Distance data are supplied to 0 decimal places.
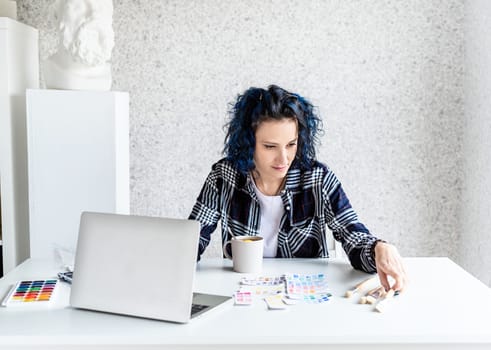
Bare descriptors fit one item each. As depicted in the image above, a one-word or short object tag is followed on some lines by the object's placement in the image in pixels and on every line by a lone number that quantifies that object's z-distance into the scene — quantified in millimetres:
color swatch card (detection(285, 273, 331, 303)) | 1431
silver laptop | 1273
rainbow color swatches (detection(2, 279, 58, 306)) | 1359
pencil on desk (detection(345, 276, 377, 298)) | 1454
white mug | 1646
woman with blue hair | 1943
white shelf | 2432
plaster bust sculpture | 2291
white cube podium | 2324
